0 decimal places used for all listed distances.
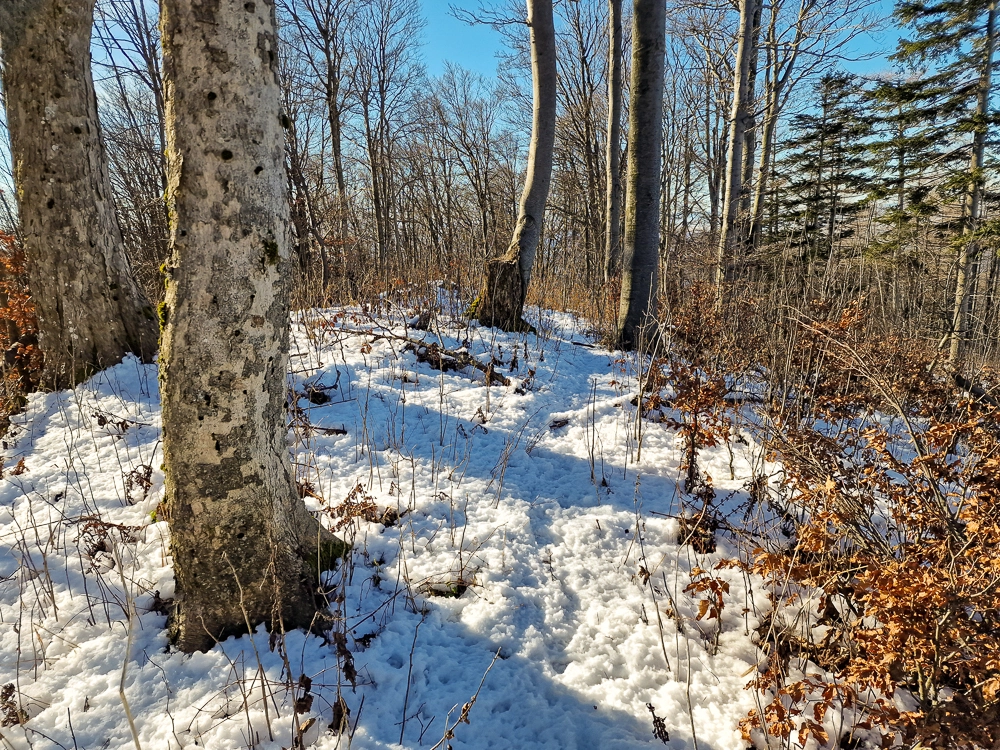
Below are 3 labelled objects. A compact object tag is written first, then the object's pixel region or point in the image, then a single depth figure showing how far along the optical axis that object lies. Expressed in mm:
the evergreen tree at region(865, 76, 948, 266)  11727
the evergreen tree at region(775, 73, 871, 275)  18094
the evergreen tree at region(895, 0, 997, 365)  10664
